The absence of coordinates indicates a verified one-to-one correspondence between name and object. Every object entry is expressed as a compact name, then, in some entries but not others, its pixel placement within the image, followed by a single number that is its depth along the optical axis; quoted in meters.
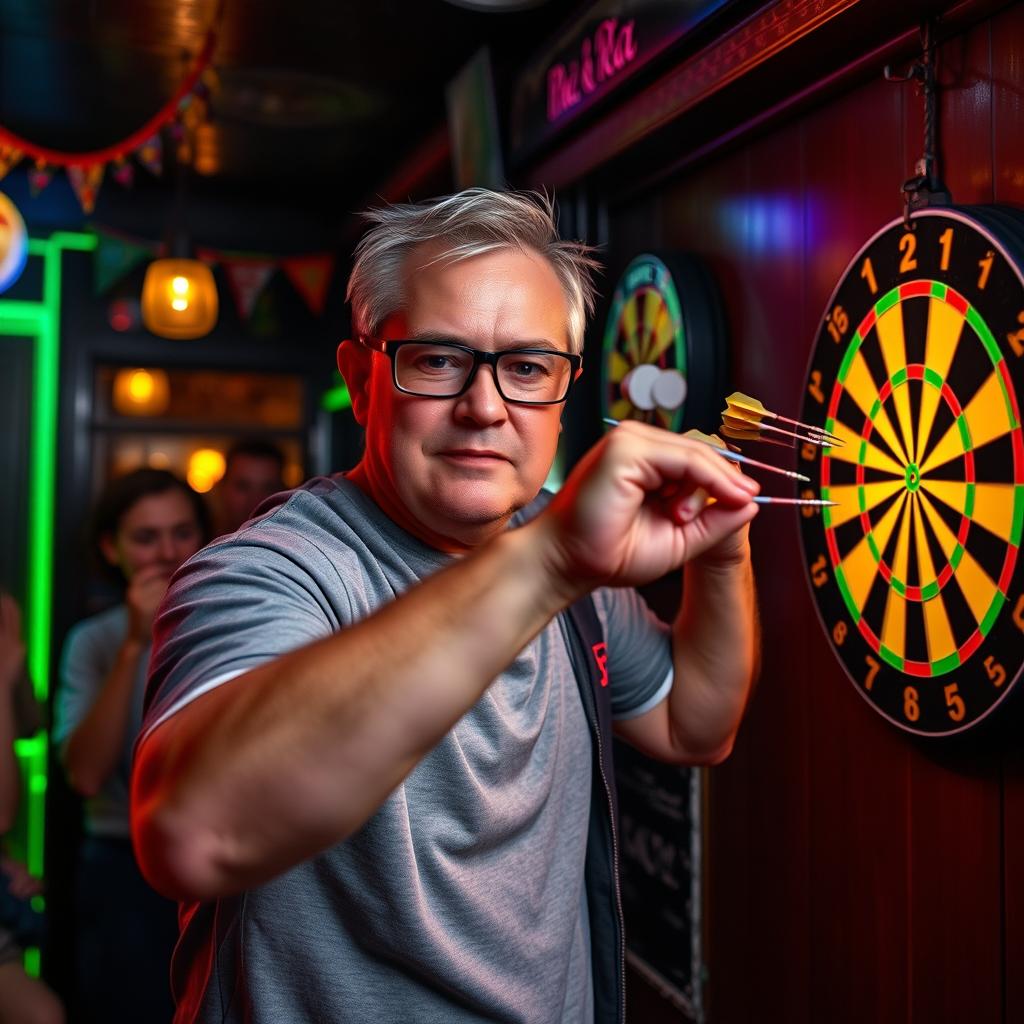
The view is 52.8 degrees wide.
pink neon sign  2.46
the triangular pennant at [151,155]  3.50
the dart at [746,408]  1.29
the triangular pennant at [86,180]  3.61
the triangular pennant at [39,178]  3.71
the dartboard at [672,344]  2.45
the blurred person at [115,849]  3.08
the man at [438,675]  0.93
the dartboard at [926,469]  1.54
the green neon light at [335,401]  5.51
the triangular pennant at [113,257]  4.94
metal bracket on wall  1.73
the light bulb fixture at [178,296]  4.10
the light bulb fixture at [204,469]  5.68
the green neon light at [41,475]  5.14
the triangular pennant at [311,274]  5.33
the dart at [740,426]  1.32
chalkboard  2.60
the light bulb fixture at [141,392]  5.36
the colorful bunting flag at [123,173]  3.65
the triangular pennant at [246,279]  5.27
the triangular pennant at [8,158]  3.95
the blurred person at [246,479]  4.57
